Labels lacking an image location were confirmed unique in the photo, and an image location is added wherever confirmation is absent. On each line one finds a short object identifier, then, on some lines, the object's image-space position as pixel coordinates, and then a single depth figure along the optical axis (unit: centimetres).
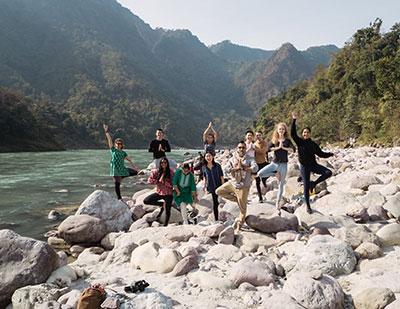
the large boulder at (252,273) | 491
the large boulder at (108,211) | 861
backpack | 431
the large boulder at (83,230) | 810
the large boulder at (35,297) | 457
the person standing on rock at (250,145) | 819
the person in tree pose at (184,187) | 770
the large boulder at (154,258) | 549
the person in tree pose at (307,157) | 702
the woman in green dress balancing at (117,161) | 914
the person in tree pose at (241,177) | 670
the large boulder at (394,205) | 696
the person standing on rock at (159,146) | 870
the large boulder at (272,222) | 659
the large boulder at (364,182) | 984
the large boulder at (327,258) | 507
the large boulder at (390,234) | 588
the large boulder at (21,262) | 507
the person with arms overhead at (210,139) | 885
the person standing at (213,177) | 747
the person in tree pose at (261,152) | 862
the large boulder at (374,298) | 412
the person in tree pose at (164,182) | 782
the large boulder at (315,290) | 425
